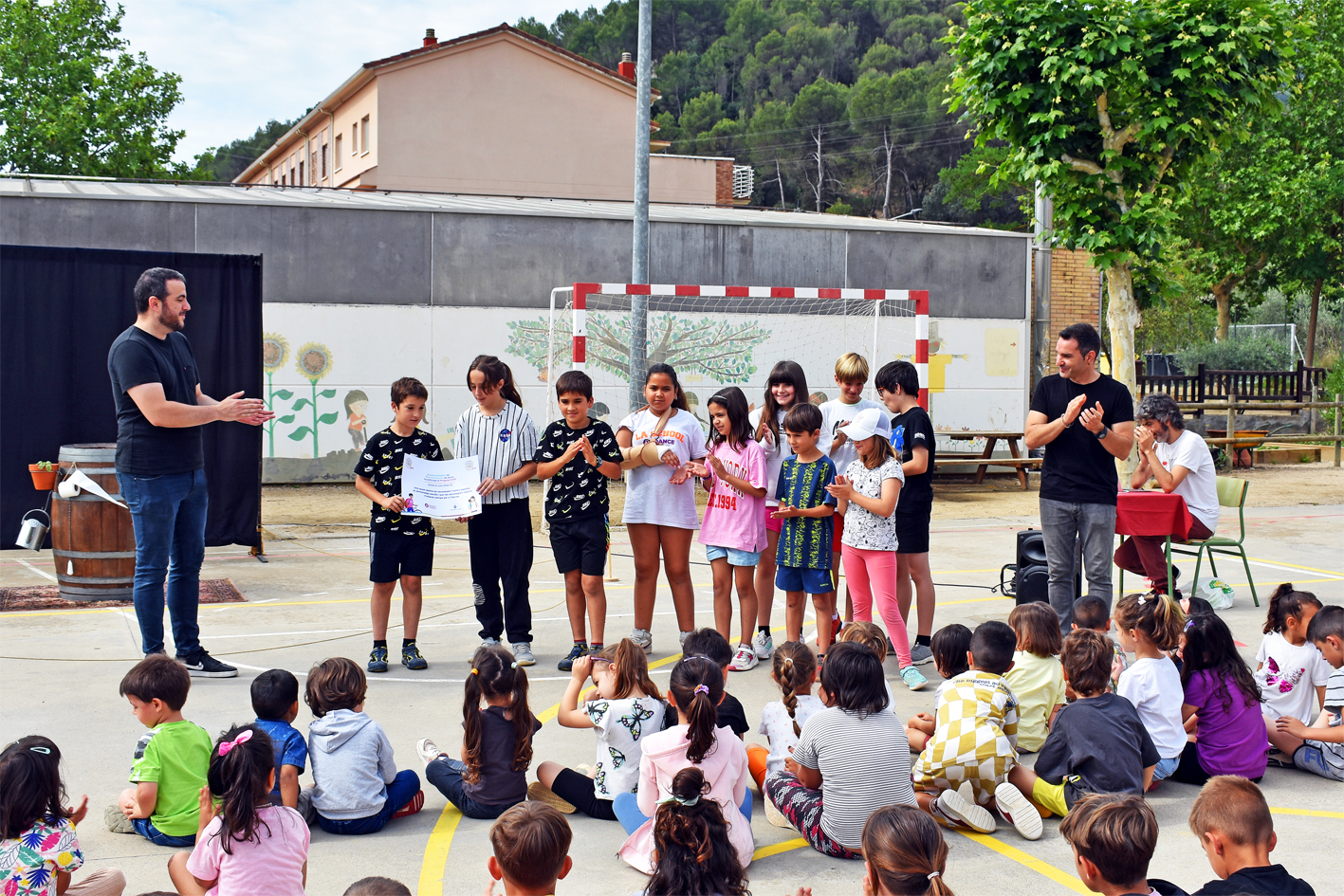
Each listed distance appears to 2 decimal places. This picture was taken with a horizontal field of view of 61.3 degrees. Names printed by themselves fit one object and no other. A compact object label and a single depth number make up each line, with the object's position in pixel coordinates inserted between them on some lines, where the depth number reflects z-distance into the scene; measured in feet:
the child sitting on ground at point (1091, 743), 14.32
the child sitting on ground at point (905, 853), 9.07
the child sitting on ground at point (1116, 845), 9.07
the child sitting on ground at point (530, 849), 9.20
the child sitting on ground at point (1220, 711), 16.01
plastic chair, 26.77
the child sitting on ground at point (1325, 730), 16.52
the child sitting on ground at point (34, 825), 10.12
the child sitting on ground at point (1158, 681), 15.69
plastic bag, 28.22
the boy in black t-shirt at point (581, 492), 21.83
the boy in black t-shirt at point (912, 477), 22.11
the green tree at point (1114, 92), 37.91
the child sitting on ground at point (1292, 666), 16.97
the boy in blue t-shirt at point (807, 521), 21.20
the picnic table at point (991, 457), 58.49
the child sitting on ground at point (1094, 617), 17.87
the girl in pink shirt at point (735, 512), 22.24
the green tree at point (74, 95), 108.58
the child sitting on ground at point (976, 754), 14.34
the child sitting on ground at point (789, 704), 14.96
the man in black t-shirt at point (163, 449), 19.94
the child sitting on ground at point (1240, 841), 9.36
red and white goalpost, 39.63
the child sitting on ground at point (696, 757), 12.59
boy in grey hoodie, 13.98
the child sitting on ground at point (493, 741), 13.99
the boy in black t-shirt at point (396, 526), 21.57
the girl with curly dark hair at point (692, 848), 10.53
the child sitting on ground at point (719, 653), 15.06
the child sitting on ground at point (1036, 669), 16.66
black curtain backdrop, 31.17
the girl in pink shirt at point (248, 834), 10.48
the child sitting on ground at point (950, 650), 16.02
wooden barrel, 27.02
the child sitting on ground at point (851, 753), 13.17
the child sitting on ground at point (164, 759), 13.09
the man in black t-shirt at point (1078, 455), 21.20
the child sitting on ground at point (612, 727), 14.23
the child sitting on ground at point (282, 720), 13.38
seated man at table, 25.30
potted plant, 30.48
